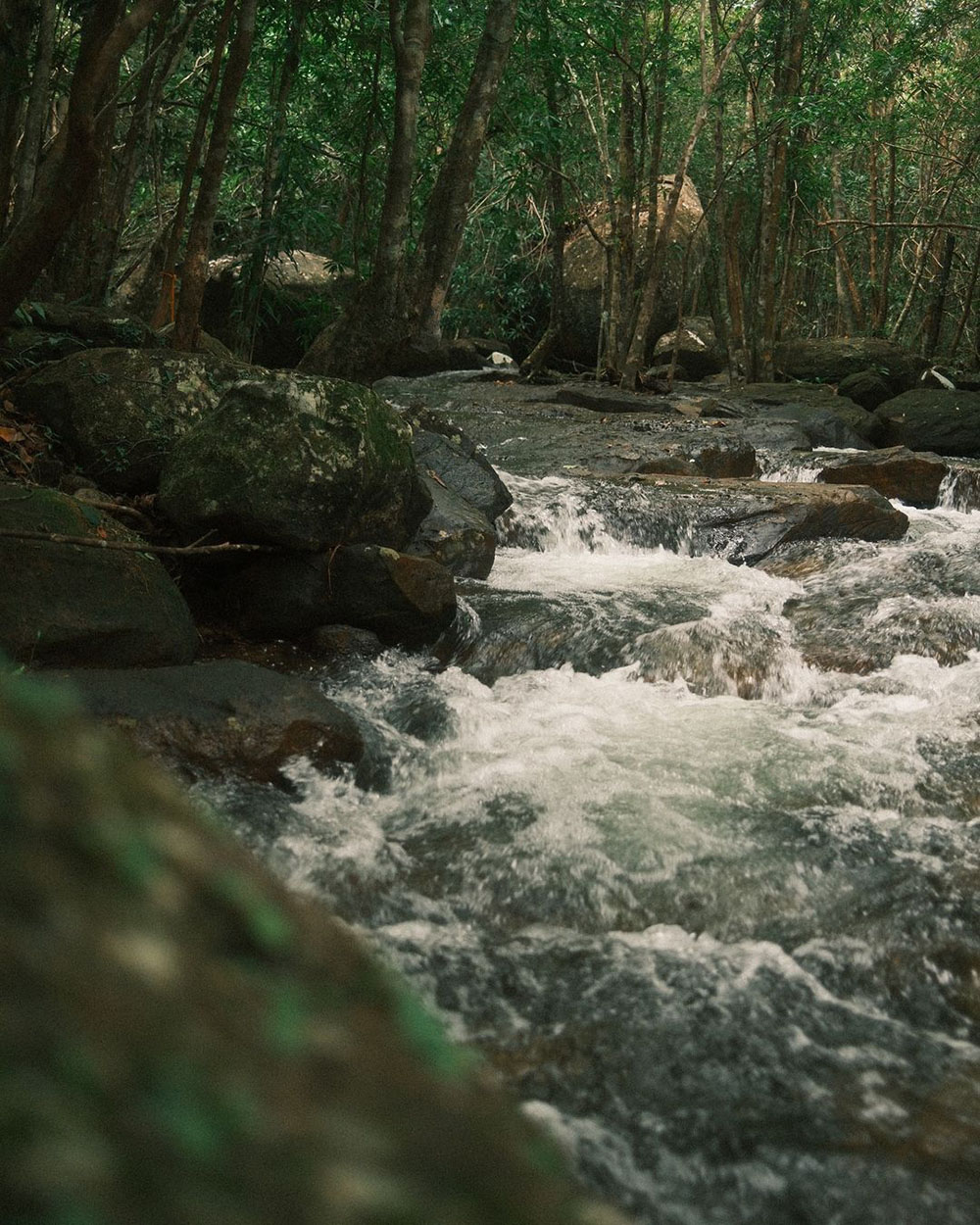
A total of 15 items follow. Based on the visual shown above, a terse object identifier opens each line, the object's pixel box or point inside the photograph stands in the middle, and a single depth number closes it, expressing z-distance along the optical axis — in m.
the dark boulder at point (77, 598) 5.22
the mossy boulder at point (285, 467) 6.56
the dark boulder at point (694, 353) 22.47
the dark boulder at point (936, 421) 14.99
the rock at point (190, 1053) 0.66
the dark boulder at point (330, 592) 6.77
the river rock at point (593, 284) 22.14
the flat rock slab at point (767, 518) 9.33
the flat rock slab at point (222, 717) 4.65
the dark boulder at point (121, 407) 7.23
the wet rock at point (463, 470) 9.45
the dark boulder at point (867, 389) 18.25
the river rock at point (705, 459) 11.35
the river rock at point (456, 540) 8.07
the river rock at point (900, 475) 11.59
